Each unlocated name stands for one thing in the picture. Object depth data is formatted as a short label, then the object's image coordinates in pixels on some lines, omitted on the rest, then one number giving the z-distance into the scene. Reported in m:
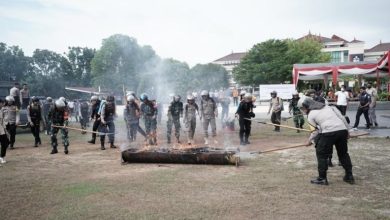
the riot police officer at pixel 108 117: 11.84
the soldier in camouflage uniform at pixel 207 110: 12.32
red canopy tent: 25.39
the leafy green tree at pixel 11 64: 57.47
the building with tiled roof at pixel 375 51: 80.38
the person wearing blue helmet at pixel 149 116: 12.33
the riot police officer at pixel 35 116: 12.90
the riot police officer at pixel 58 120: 11.05
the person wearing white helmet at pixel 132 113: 12.44
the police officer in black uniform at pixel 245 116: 11.99
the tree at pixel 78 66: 76.38
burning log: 8.38
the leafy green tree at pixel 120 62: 42.25
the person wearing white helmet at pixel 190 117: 12.17
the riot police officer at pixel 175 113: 12.62
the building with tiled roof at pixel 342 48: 77.31
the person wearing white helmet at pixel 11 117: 12.63
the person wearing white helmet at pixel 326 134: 6.49
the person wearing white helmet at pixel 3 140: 9.41
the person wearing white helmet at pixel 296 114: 14.16
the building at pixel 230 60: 98.00
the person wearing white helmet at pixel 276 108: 15.00
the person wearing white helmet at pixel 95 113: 12.70
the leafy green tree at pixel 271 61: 50.02
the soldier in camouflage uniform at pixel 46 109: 16.40
